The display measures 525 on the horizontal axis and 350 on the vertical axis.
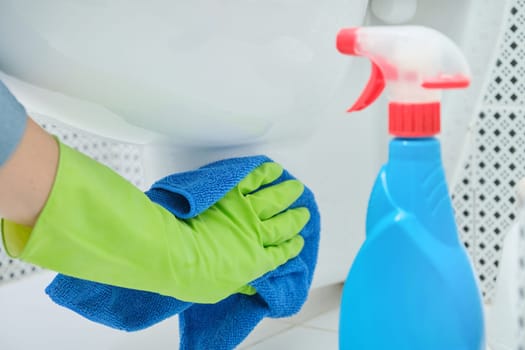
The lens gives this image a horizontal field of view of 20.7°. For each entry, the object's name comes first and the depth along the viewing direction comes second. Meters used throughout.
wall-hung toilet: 0.99
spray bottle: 0.96
